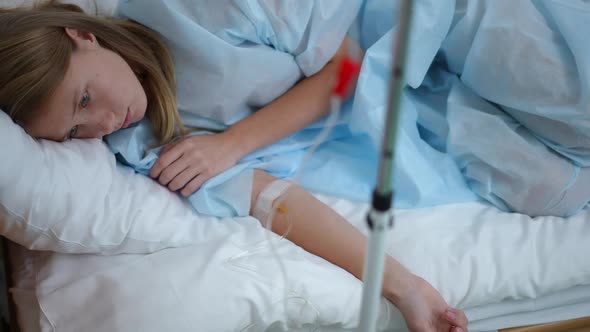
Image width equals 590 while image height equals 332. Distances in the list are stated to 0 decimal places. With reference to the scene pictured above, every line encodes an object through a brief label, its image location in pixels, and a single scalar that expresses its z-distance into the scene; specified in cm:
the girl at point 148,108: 180
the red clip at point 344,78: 147
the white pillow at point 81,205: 171
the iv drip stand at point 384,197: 127
